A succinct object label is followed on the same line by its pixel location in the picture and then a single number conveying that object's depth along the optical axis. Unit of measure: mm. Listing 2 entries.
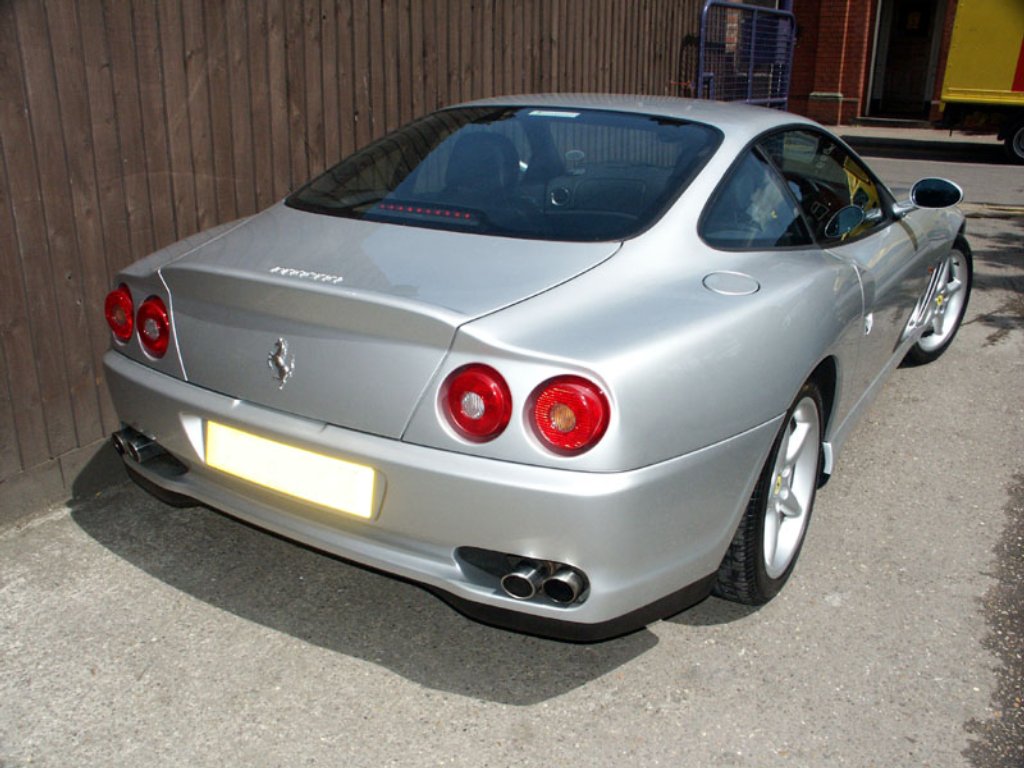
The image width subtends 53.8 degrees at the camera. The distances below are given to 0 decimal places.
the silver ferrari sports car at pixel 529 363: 2246
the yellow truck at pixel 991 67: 14922
